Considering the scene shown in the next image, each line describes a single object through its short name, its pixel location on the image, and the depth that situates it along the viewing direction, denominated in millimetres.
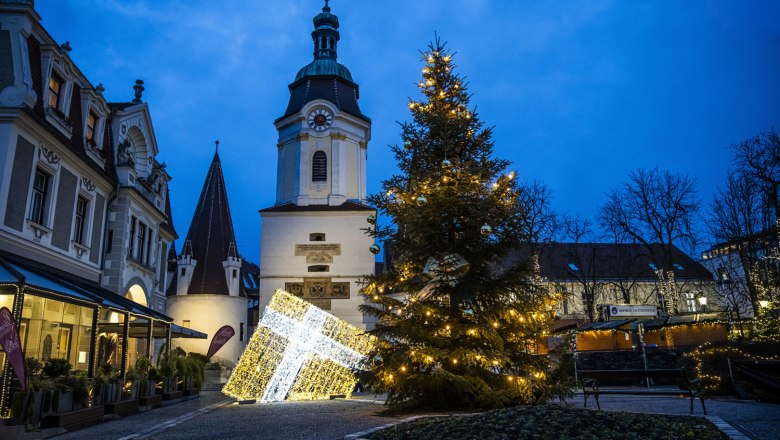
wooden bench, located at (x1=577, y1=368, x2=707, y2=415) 14186
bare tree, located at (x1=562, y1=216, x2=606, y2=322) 39375
